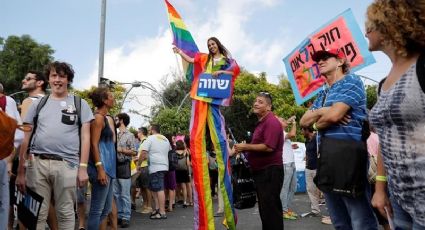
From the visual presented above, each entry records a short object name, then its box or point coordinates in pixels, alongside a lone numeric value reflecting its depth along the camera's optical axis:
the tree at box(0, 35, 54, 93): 53.47
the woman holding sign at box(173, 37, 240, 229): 6.00
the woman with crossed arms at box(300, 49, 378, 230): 3.29
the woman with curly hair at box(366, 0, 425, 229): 2.13
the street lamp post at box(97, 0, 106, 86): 12.57
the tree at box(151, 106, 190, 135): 26.95
